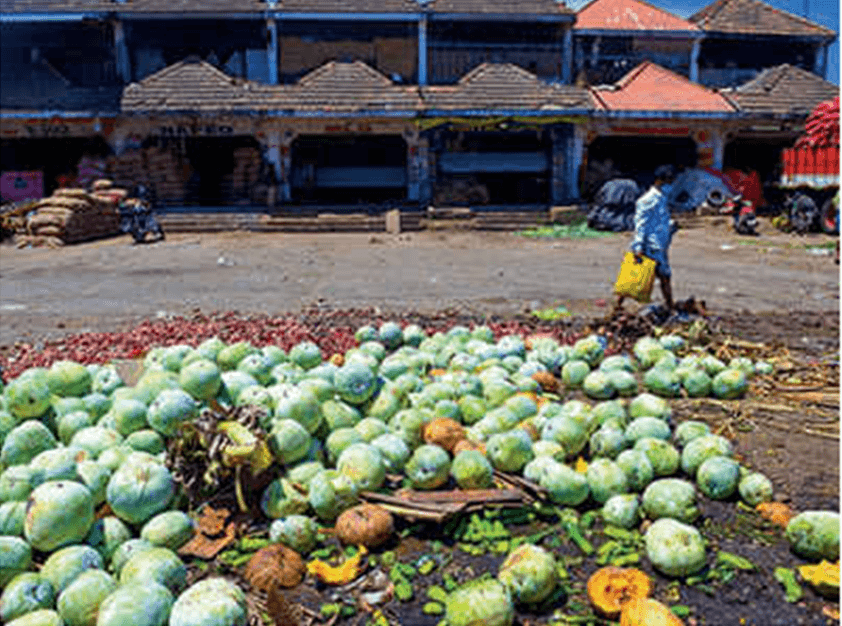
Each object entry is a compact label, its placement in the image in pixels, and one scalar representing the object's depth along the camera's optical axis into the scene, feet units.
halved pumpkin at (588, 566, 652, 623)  7.98
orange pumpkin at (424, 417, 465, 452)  11.26
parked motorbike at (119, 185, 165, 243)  57.41
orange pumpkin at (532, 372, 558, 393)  15.67
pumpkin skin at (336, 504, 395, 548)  9.18
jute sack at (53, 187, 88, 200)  59.88
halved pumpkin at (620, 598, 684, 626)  7.45
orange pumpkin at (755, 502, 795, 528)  10.05
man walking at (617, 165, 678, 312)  24.21
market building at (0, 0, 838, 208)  69.92
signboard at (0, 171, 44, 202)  73.05
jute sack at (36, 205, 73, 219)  57.31
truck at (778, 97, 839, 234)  57.67
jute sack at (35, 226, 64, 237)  57.00
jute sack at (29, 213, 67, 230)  56.85
